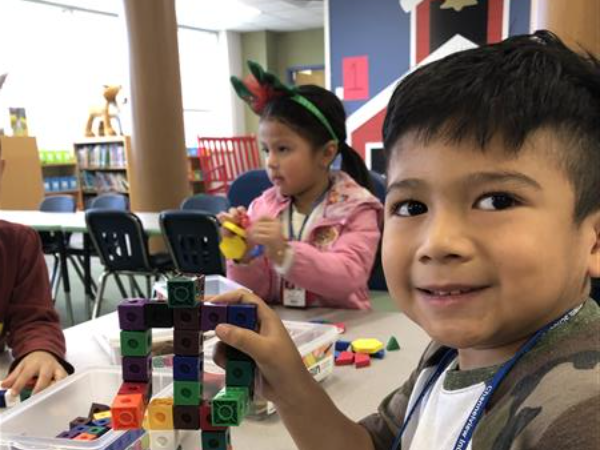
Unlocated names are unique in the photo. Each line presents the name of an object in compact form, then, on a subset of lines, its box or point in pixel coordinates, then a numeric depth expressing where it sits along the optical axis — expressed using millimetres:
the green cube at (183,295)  503
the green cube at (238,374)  518
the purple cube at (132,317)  504
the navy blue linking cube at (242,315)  520
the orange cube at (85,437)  603
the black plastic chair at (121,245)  2770
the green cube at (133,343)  509
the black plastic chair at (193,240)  2559
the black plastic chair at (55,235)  3624
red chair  7074
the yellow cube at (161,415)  508
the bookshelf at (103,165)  6340
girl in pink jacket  1375
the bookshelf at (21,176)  5277
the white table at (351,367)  760
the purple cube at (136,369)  512
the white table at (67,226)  2939
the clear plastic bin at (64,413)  595
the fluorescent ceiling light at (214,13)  6566
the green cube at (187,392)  505
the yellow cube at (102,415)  701
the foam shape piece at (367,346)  1018
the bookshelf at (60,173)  6160
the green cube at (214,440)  512
